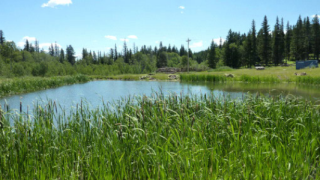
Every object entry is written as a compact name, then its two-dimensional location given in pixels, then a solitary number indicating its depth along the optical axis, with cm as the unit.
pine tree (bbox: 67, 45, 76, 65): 11208
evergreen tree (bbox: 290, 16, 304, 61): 7019
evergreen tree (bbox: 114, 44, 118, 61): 11906
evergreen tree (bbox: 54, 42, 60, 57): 13125
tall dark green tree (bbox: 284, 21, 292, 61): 7575
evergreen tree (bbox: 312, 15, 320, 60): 6412
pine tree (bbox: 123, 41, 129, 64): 11379
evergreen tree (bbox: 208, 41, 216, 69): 7469
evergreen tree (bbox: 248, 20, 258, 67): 6831
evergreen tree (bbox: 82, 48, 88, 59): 11639
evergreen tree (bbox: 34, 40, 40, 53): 12612
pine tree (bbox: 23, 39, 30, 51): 11312
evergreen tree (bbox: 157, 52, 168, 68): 9625
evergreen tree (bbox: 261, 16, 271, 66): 6606
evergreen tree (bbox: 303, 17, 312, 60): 6788
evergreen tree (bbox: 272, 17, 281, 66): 6644
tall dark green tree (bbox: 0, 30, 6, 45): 9369
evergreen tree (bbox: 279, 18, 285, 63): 6811
